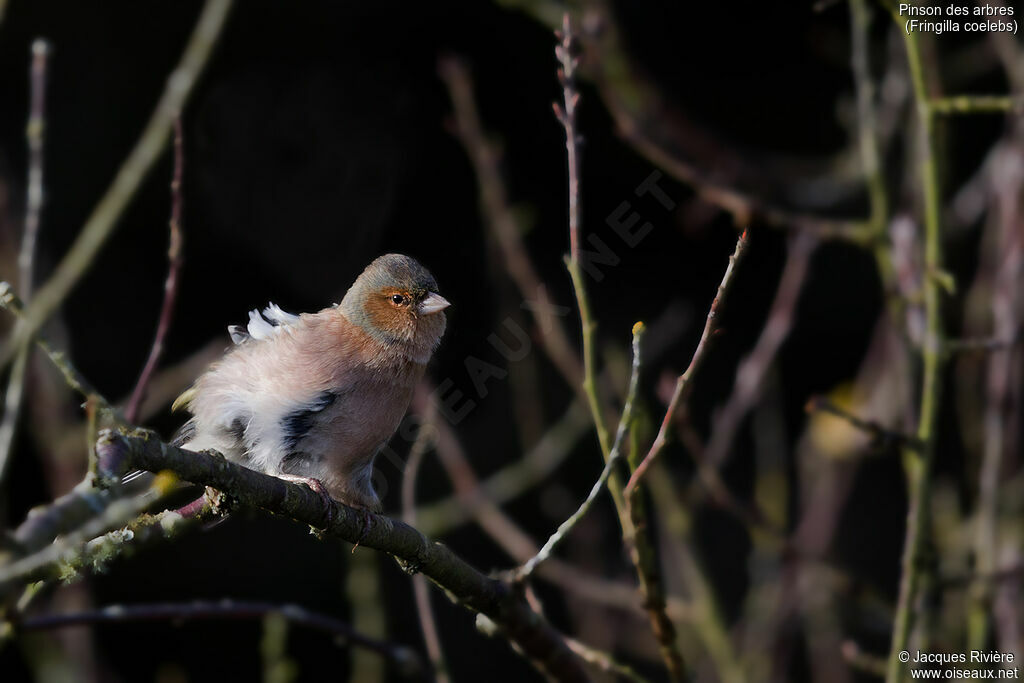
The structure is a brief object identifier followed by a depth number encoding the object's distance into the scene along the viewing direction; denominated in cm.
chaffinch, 596
